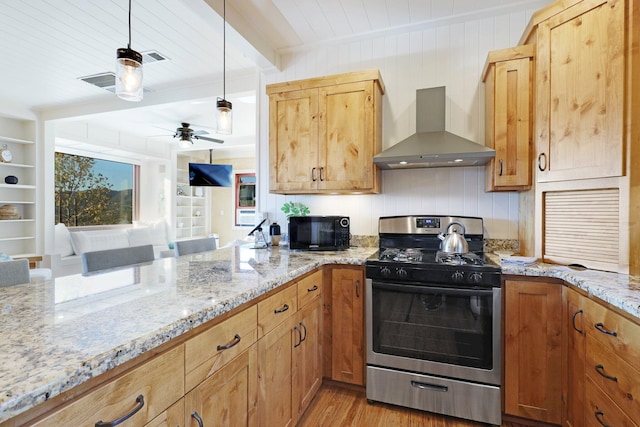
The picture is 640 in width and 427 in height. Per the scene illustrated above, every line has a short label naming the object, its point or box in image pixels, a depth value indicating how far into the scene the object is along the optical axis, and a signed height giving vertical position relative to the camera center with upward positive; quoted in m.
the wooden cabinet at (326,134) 2.42 +0.63
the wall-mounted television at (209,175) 5.86 +0.69
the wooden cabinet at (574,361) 1.52 -0.75
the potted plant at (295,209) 2.82 +0.02
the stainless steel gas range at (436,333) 1.82 -0.75
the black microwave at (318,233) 2.48 -0.17
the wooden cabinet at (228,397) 0.96 -0.64
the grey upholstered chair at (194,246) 2.56 -0.30
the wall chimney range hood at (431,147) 2.12 +0.46
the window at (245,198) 7.52 +0.32
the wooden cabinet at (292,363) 1.38 -0.78
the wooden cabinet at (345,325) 2.12 -0.78
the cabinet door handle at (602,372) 1.26 -0.67
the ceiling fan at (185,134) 4.87 +1.21
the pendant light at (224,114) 2.19 +0.69
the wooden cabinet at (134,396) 0.63 -0.43
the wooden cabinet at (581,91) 1.59 +0.67
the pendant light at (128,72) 1.55 +0.71
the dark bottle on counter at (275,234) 2.76 -0.20
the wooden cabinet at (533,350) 1.74 -0.78
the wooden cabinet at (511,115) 2.06 +0.66
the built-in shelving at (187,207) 7.04 +0.10
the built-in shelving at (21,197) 4.44 +0.19
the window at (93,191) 5.21 +0.35
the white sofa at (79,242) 4.69 -0.53
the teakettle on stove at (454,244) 2.11 -0.21
